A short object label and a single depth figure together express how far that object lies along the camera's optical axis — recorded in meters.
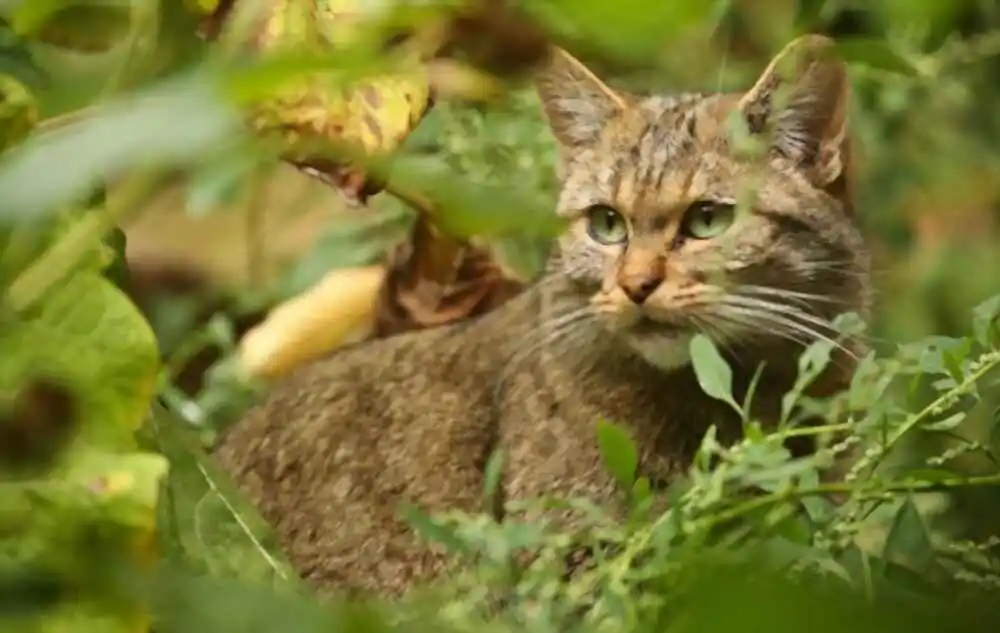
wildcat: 3.48
